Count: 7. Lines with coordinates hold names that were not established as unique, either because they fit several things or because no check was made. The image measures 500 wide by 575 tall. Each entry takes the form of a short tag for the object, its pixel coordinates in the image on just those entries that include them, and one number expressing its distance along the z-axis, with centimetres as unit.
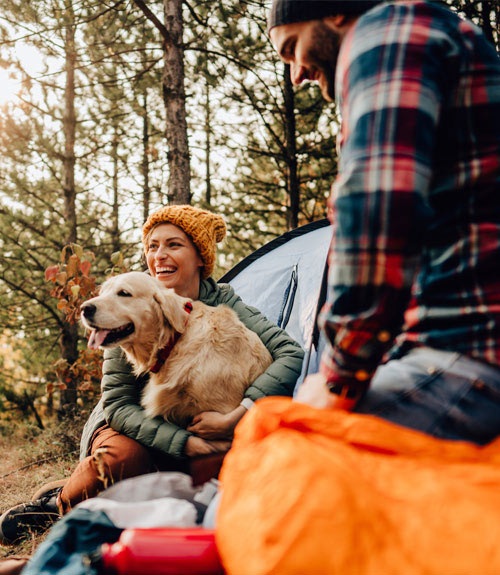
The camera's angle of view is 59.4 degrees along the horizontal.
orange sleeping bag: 68
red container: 92
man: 91
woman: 209
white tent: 350
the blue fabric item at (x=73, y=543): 100
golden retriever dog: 224
